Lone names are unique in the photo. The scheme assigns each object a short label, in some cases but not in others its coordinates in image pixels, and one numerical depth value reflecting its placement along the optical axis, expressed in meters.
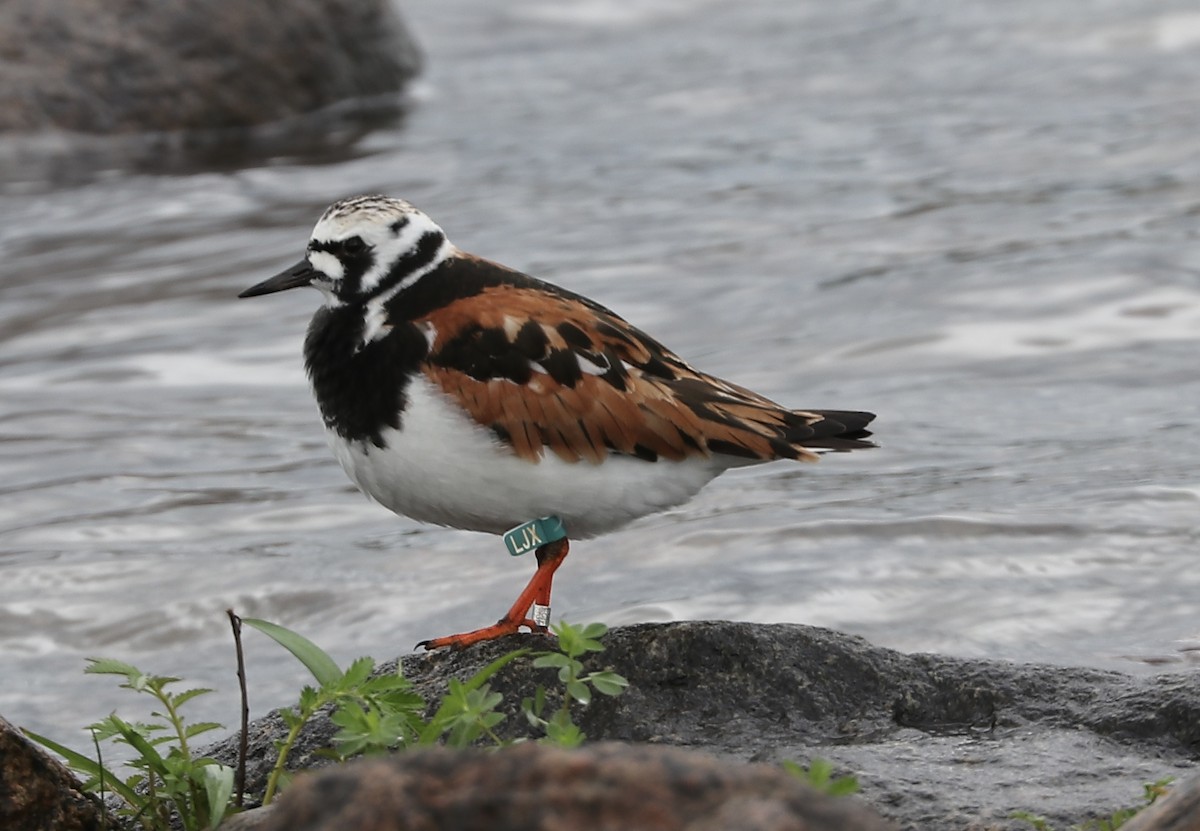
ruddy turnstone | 9.02
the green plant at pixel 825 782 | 5.88
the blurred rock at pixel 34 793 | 7.59
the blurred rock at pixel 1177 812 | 5.48
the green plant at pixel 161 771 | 7.72
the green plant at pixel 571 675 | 7.12
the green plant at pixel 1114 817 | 7.04
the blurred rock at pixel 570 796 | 4.54
